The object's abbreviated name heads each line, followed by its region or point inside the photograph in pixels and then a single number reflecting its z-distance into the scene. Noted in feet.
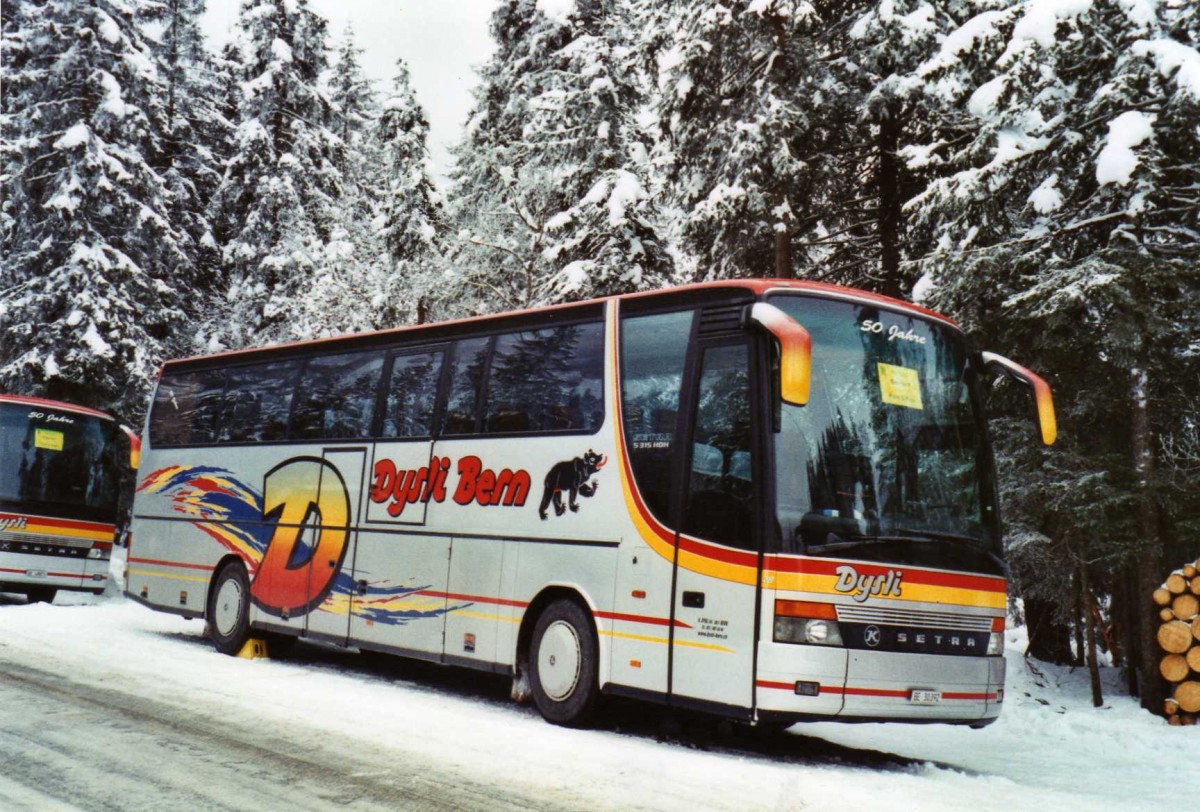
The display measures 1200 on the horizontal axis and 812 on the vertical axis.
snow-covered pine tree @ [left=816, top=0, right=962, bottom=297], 56.03
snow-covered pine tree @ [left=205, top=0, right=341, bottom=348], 103.11
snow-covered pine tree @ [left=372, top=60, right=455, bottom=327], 100.48
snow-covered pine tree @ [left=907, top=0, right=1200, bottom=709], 39.88
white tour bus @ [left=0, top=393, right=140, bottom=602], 59.67
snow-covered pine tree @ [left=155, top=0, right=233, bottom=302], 108.37
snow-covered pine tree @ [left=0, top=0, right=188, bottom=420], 84.89
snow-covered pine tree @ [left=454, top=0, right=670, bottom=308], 74.13
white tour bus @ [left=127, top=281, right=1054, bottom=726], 26.89
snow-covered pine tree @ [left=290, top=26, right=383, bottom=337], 104.63
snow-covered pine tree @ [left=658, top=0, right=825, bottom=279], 58.08
